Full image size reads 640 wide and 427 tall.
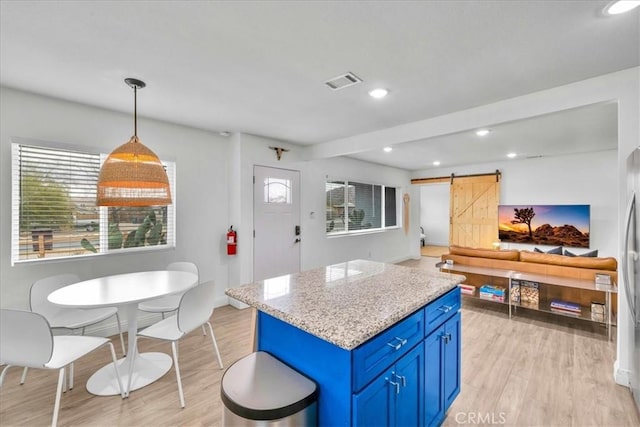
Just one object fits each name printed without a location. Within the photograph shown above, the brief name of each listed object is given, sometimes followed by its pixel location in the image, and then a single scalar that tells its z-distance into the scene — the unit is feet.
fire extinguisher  13.10
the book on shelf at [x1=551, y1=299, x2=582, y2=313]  10.48
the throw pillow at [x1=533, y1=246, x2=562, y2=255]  14.51
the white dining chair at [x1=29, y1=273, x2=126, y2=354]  7.70
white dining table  6.69
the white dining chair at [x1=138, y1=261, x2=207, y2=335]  8.81
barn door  21.06
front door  13.91
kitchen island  3.80
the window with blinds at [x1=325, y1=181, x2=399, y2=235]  18.52
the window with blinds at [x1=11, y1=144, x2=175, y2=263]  8.68
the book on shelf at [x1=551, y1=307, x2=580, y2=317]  10.38
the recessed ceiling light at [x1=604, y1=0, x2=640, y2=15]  4.94
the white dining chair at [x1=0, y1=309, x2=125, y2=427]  5.41
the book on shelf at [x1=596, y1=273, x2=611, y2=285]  9.91
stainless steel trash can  3.58
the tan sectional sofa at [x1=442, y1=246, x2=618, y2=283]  10.59
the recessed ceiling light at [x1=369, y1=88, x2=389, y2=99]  8.56
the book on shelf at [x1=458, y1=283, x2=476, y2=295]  12.84
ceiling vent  7.65
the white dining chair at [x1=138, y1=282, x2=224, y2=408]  6.85
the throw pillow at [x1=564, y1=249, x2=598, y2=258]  13.25
